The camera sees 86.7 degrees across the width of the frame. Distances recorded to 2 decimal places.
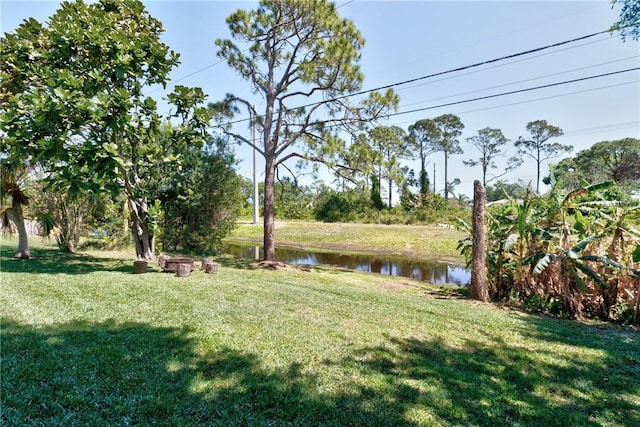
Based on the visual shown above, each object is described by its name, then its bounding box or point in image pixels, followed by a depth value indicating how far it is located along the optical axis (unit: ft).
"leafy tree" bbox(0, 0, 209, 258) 21.39
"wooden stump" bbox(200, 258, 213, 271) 28.40
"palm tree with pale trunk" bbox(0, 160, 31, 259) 27.25
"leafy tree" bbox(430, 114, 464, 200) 138.82
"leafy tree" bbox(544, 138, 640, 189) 121.29
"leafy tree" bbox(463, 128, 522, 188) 147.95
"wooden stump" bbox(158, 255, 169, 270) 26.50
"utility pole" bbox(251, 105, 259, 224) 87.45
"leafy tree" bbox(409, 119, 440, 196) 139.64
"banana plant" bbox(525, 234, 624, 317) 21.59
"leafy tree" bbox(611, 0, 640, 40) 21.19
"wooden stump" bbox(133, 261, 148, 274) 25.45
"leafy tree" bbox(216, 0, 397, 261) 35.91
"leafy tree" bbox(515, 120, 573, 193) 145.59
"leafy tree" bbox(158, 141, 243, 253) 44.32
